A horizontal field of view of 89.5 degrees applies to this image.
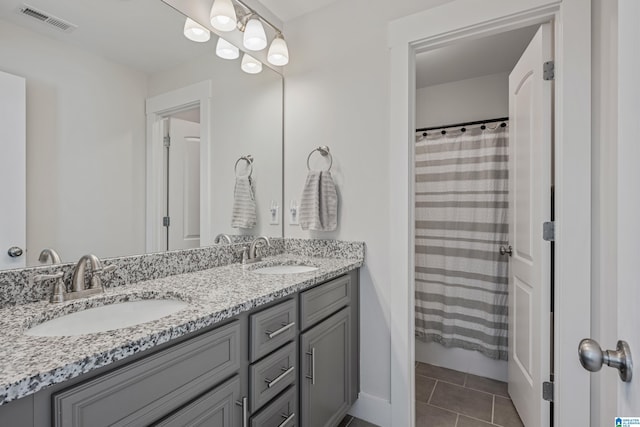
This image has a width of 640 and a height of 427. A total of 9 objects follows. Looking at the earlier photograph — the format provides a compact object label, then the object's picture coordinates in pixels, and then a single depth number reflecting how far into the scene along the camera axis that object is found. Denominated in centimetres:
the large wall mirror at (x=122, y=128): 107
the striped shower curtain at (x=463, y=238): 228
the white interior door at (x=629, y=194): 47
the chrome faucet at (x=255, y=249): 180
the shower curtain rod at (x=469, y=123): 232
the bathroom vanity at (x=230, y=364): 64
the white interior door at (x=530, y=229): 148
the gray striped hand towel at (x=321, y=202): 184
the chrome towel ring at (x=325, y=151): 191
